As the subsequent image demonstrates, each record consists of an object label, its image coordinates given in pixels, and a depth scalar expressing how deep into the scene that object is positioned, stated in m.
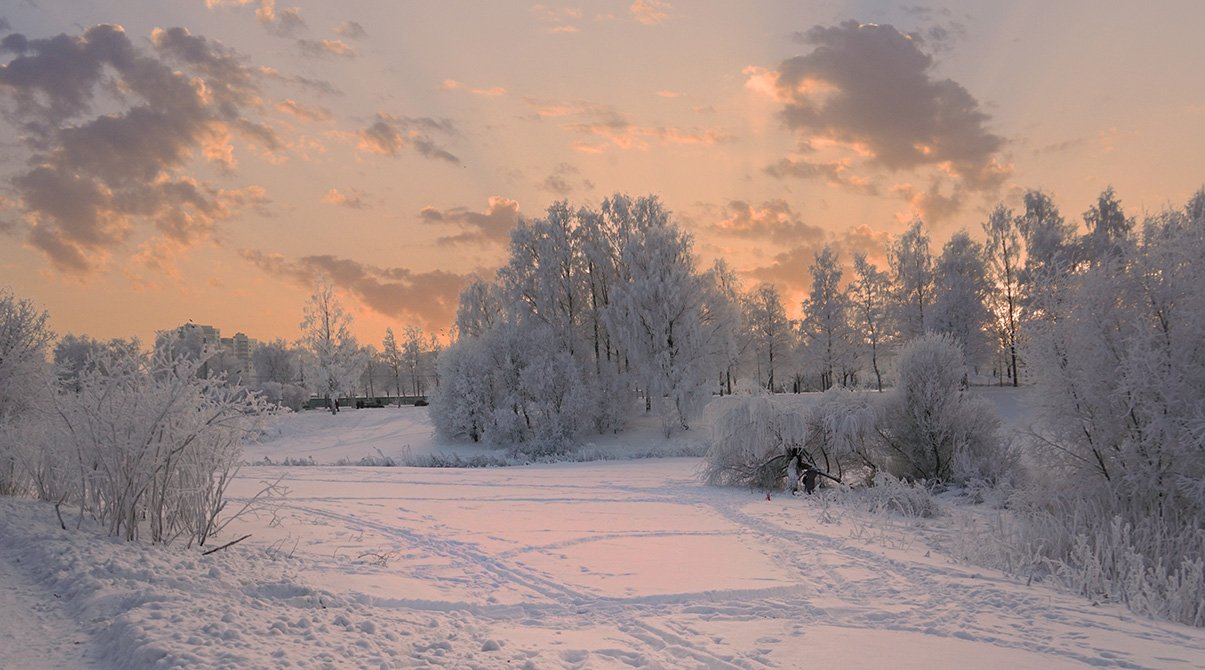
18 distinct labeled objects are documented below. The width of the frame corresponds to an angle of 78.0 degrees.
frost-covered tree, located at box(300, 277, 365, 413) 52.38
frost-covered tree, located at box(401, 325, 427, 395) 82.56
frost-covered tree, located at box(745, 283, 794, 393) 54.74
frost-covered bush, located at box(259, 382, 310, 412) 59.56
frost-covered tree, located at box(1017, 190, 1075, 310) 40.62
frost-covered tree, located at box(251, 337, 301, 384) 78.81
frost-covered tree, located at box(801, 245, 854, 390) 47.41
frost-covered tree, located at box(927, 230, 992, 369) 41.88
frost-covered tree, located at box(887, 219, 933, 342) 44.03
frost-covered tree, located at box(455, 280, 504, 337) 46.68
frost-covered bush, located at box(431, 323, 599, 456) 33.56
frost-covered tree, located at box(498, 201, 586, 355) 37.88
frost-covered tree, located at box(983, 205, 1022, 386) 43.31
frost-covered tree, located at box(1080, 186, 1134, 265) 40.31
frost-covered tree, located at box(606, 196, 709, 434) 34.22
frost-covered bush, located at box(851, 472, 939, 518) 13.57
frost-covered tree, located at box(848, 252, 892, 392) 46.88
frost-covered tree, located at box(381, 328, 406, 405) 82.28
